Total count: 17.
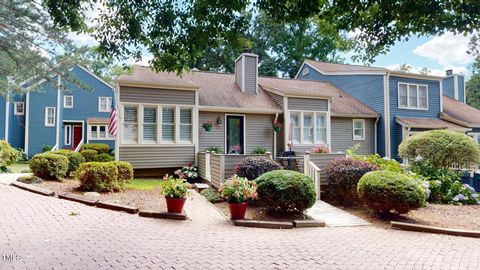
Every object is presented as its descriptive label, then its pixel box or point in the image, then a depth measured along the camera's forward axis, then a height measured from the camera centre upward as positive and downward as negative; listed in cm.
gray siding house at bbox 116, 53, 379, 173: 1159 +121
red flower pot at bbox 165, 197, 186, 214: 668 -144
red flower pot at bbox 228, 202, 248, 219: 669 -155
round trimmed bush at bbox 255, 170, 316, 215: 690 -118
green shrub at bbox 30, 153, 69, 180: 958 -79
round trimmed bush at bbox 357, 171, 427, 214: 687 -120
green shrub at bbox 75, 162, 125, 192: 827 -97
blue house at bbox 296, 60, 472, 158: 1698 +256
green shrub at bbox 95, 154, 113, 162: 1360 -75
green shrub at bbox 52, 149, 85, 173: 1102 -64
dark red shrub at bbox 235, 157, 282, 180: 891 -76
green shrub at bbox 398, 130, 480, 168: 1127 -21
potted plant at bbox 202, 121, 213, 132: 1303 +72
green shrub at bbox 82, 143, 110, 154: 2056 -37
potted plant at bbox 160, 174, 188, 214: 667 -120
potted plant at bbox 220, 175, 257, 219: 668 -123
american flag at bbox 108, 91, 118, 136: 1077 +75
